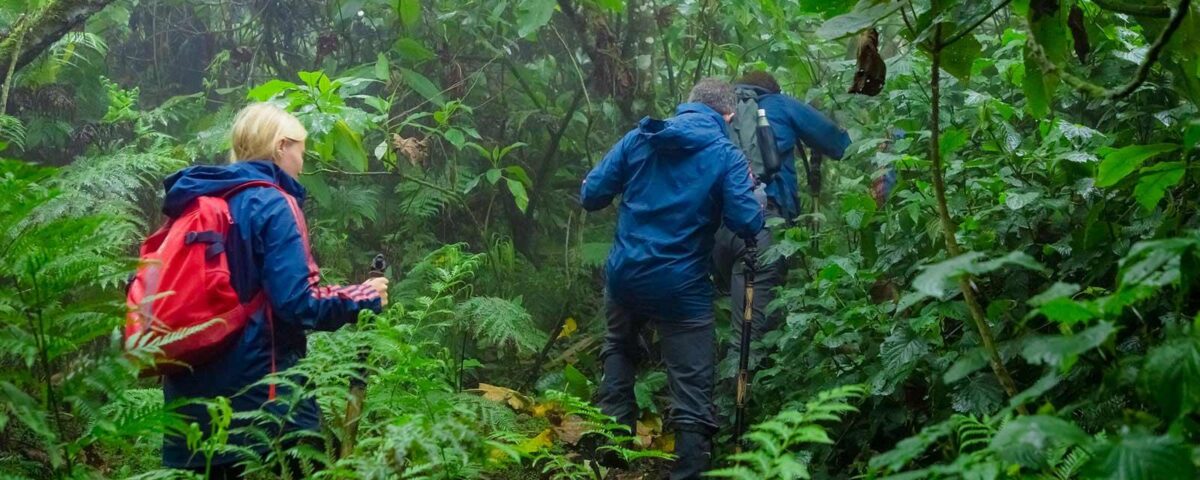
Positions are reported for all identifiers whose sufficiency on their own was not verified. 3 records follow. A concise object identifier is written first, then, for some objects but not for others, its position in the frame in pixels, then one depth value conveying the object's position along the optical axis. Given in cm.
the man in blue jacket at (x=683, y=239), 521
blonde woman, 327
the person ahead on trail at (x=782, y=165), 619
